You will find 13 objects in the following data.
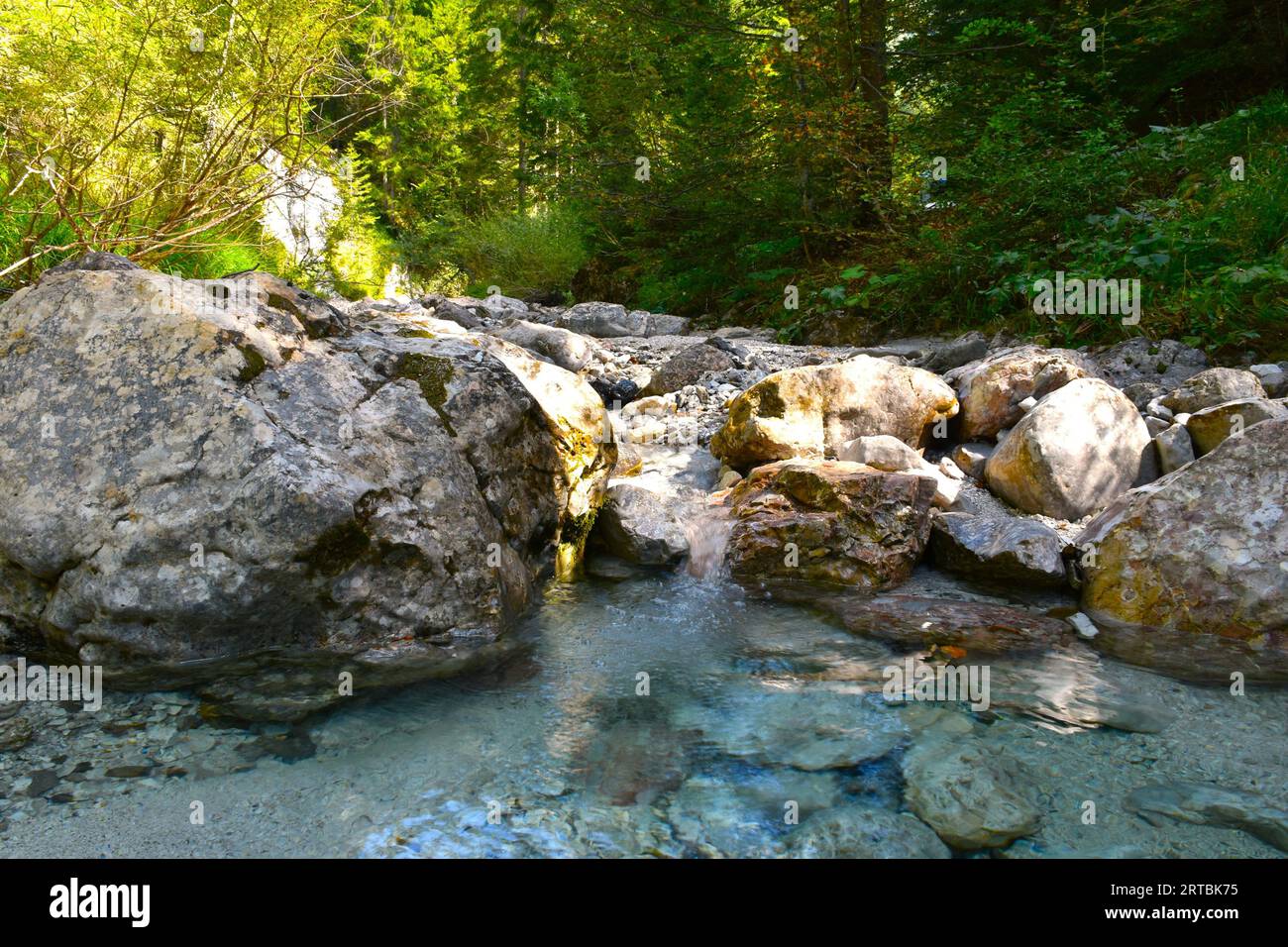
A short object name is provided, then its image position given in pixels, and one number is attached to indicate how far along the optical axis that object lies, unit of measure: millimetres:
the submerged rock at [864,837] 2172
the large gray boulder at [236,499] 3006
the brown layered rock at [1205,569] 3330
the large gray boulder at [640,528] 4551
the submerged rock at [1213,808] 2211
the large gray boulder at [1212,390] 4898
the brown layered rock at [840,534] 4230
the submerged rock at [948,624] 3475
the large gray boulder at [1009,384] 5375
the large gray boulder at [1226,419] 4320
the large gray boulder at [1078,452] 4594
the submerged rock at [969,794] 2232
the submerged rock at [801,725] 2639
